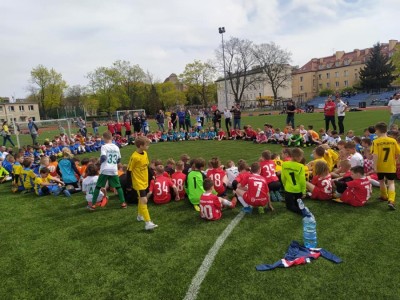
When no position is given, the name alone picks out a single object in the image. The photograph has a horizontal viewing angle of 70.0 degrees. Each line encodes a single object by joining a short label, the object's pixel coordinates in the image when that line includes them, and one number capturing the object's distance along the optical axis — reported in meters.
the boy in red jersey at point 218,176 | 7.26
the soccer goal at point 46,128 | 25.31
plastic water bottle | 4.33
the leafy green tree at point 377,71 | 65.88
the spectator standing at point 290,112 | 17.57
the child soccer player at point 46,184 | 8.80
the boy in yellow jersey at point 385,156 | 6.10
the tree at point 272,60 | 75.12
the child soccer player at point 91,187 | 7.32
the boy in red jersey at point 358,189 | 6.23
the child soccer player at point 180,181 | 7.52
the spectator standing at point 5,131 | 21.77
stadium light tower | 45.56
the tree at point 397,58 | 40.28
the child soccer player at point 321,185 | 6.59
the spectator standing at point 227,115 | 20.27
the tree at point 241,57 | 73.25
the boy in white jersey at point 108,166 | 6.79
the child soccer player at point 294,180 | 5.35
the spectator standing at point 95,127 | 26.54
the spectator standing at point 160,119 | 23.62
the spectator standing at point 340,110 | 14.85
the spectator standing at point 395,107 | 13.97
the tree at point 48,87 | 73.50
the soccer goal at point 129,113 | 27.47
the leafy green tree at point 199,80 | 79.94
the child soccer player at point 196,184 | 6.84
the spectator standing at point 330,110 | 15.37
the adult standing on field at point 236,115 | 19.70
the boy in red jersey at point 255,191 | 6.10
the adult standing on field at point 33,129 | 20.78
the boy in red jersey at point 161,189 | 7.24
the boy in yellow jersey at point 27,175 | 9.29
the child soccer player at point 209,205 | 5.98
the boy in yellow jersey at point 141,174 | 5.74
